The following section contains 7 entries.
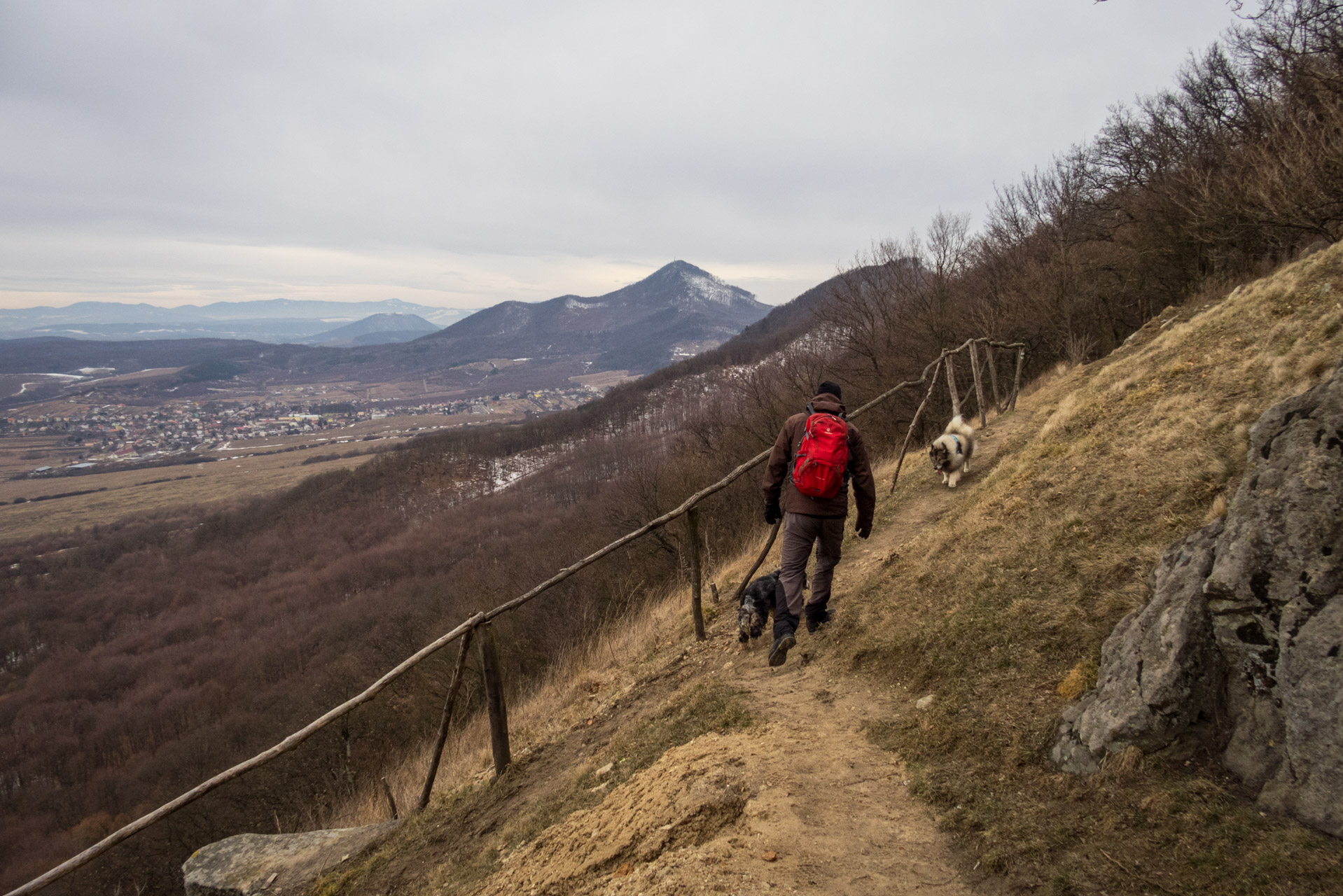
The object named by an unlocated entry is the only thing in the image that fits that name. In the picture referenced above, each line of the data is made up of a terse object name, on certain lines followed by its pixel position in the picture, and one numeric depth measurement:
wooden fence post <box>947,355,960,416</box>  9.53
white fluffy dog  8.24
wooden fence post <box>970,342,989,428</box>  10.62
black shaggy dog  5.59
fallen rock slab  5.08
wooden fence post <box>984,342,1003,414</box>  11.90
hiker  4.69
